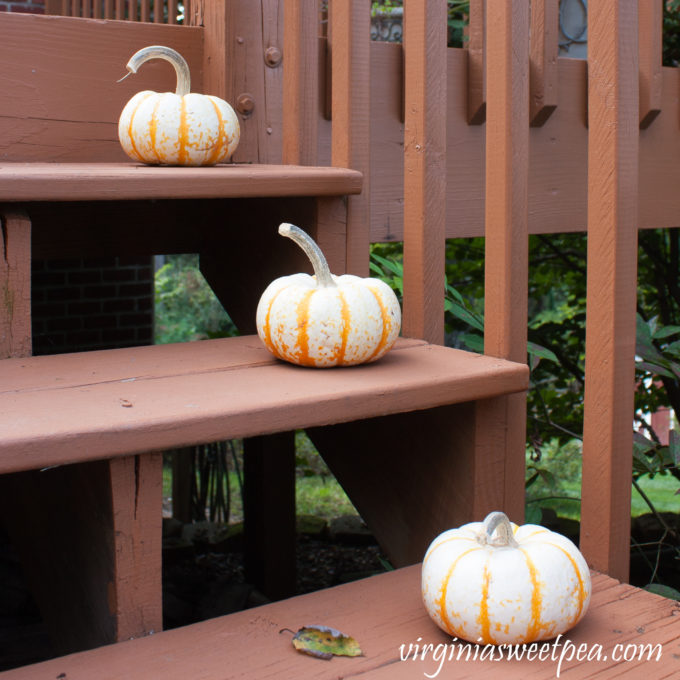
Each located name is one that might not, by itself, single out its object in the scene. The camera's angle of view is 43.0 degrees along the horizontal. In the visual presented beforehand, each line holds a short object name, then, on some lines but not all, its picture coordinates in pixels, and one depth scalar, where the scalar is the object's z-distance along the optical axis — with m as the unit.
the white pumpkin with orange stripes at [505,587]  0.99
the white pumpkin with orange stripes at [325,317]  1.26
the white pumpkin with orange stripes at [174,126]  1.62
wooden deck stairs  1.02
